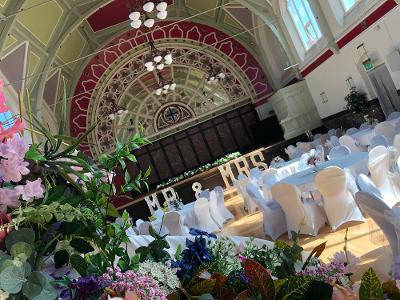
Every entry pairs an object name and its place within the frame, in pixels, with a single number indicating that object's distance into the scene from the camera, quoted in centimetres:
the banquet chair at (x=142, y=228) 652
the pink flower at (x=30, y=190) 89
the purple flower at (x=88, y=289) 82
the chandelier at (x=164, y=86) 1594
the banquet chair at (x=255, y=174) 1000
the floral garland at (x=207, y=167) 1610
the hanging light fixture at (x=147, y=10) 1021
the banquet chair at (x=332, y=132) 1274
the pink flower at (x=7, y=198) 89
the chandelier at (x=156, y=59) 1311
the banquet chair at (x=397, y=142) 615
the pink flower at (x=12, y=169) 87
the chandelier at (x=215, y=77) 1730
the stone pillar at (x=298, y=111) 1564
